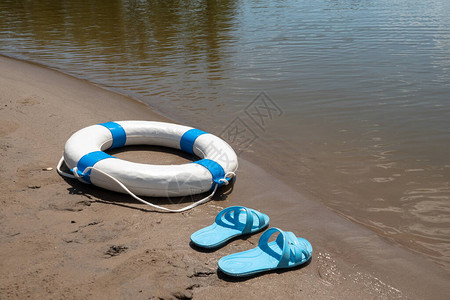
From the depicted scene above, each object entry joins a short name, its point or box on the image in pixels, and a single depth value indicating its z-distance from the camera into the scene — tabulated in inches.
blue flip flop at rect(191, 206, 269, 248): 112.7
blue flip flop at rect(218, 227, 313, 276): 102.6
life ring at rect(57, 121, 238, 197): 132.3
